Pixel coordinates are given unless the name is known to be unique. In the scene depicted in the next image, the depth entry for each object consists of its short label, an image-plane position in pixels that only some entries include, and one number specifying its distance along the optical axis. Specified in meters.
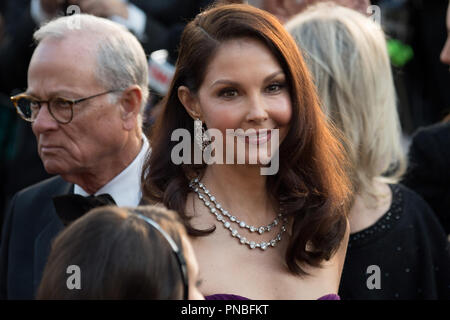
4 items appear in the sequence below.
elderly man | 5.86
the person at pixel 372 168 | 5.83
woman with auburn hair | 4.54
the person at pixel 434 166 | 6.61
